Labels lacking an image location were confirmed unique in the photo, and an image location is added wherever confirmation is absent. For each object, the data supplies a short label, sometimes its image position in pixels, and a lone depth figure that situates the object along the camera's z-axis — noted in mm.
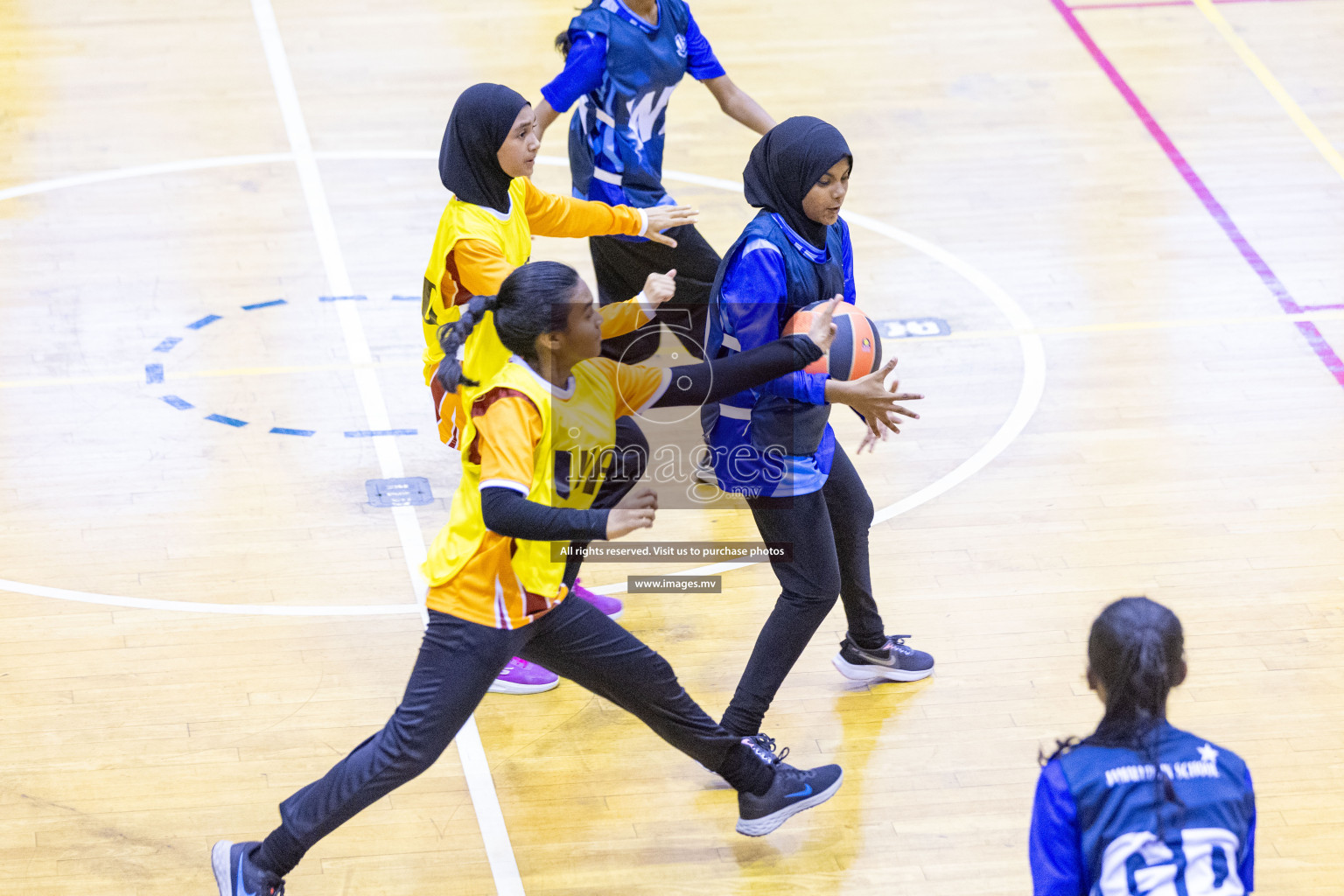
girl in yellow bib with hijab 9430
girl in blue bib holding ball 8641
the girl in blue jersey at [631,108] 11602
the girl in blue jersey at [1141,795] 5836
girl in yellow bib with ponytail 7461
